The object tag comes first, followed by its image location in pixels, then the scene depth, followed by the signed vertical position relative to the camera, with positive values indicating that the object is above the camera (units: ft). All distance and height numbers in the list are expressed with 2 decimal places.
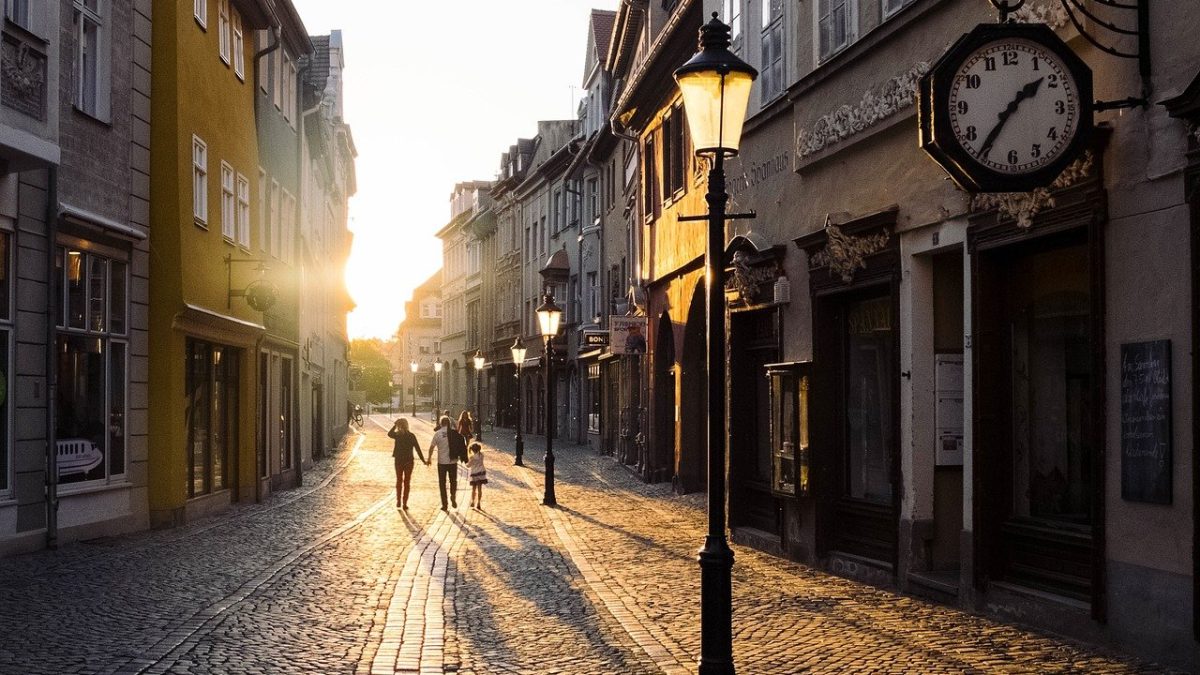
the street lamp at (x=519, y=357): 131.13 +3.03
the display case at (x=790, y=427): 52.85 -1.41
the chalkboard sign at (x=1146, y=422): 30.86 -0.77
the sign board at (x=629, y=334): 106.01 +4.07
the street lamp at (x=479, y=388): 239.46 +0.48
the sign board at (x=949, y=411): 44.32 -0.70
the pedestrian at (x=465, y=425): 96.36 -2.26
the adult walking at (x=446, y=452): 83.82 -3.47
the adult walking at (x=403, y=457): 83.71 -3.73
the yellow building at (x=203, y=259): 66.69 +6.67
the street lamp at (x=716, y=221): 28.25 +3.30
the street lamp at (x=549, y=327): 90.15 +3.99
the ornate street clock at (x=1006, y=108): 32.35 +6.20
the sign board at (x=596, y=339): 122.51 +4.28
